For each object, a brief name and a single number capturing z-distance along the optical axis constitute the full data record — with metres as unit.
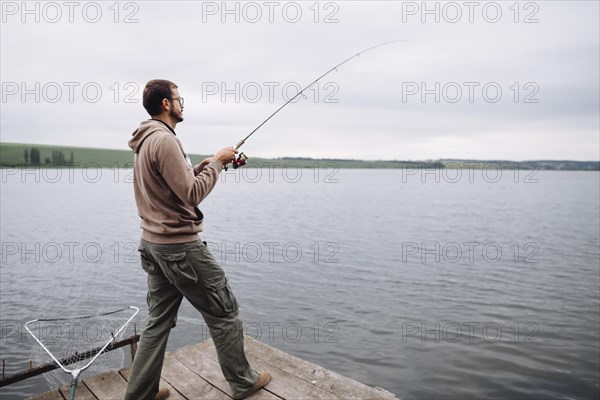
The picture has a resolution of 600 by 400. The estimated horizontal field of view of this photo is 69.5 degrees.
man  3.09
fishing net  4.36
